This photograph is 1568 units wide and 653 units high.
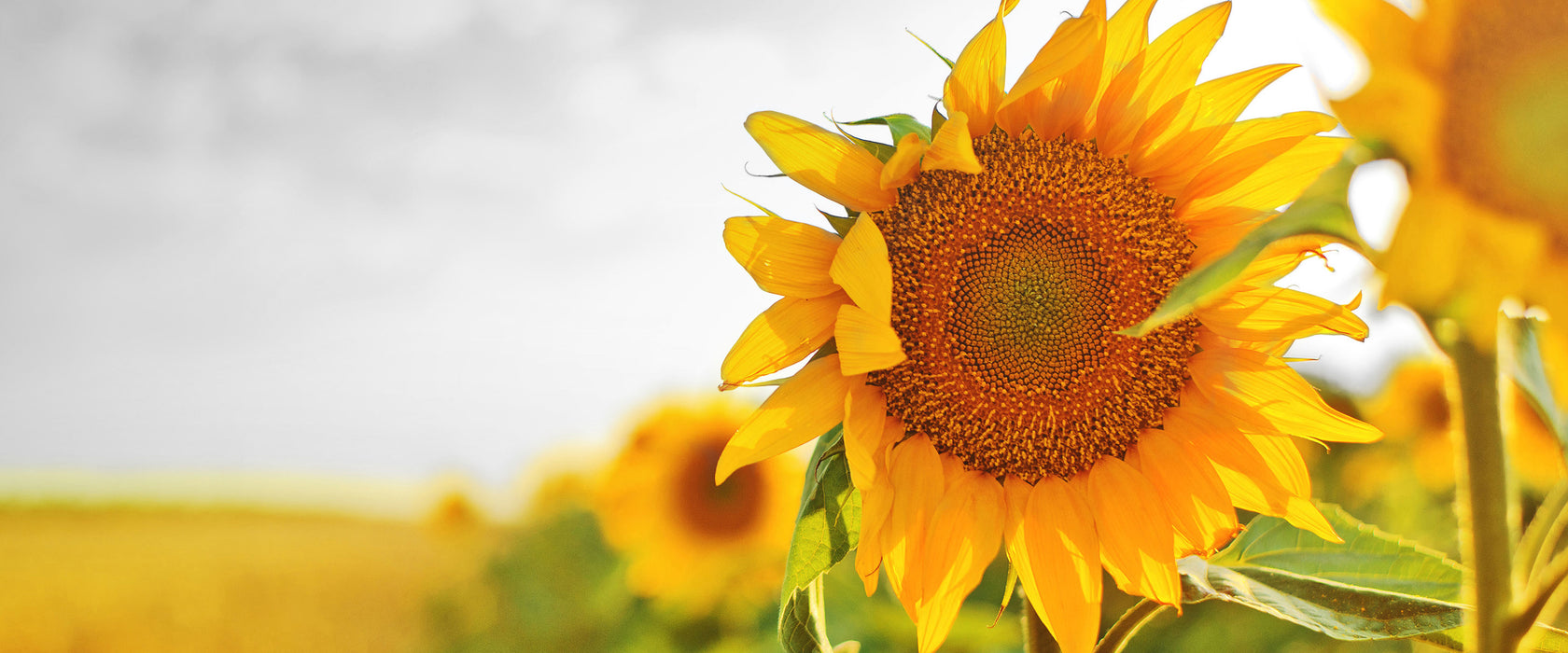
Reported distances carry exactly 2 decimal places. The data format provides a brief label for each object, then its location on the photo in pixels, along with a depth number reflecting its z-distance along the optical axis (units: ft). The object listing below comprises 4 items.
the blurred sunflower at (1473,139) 3.69
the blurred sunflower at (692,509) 8.92
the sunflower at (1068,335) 5.87
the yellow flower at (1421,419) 9.13
